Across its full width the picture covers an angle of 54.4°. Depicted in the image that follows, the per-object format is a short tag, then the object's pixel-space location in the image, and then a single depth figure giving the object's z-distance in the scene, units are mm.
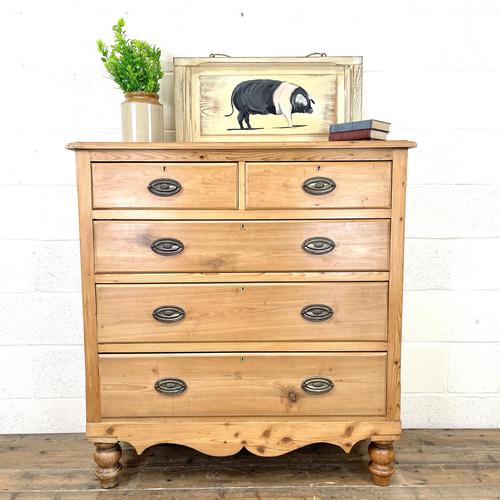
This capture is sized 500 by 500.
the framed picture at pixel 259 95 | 2068
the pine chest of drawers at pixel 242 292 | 1646
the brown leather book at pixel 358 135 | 1686
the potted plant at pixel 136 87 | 1821
